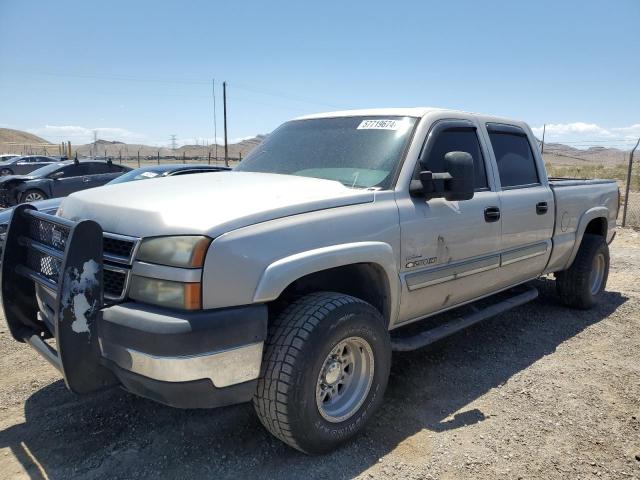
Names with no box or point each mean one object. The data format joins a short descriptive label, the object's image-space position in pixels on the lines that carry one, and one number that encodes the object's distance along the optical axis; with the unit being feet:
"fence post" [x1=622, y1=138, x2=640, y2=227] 35.53
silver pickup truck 7.70
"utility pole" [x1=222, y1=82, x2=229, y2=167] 117.77
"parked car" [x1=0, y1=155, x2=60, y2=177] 79.97
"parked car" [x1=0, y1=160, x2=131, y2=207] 42.42
